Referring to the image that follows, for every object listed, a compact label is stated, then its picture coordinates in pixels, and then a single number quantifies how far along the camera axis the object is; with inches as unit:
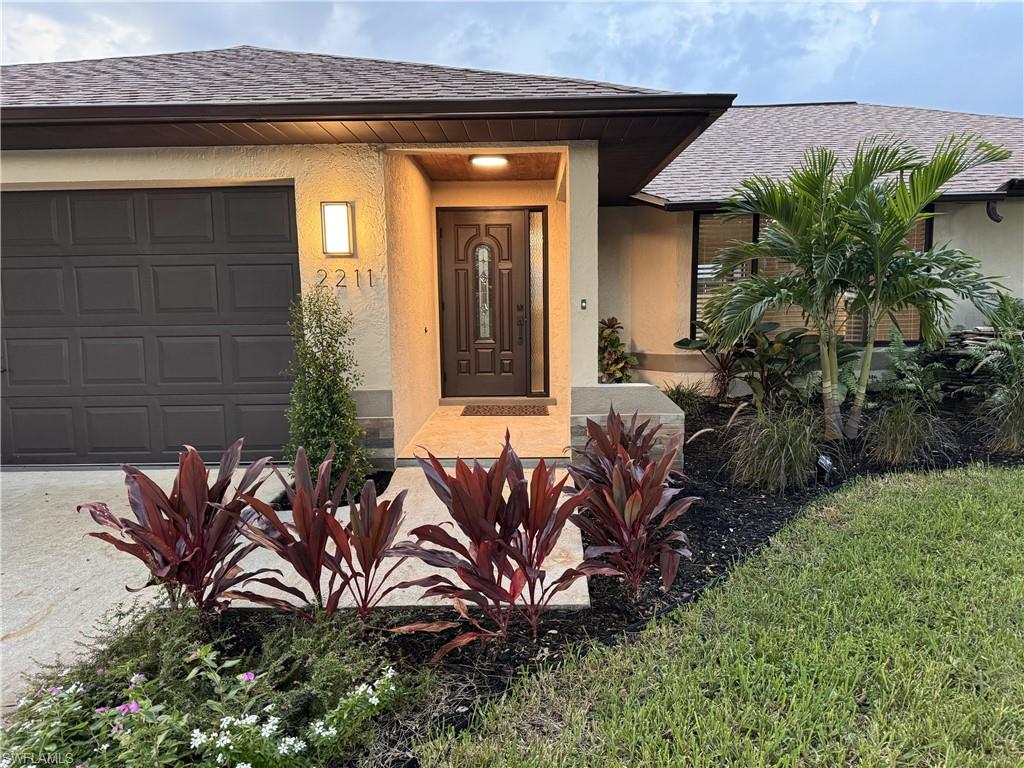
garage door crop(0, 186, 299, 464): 195.6
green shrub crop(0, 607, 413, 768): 66.6
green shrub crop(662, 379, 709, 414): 282.2
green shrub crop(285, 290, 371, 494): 167.2
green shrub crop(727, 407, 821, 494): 173.5
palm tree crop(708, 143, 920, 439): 183.8
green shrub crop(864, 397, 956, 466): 193.3
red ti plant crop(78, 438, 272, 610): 93.8
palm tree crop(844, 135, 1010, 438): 176.6
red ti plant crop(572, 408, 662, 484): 126.3
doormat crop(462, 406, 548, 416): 272.7
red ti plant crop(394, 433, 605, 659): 93.0
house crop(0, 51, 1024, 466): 164.2
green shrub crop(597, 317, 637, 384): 300.5
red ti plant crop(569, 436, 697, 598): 107.1
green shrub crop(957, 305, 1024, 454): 205.2
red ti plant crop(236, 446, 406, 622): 93.0
